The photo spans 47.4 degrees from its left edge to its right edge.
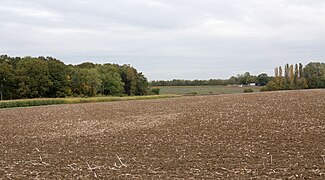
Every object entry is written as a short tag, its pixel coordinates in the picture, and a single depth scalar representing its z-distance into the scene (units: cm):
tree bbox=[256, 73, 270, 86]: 12412
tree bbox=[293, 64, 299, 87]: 10825
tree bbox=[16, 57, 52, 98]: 8225
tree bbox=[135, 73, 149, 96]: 11400
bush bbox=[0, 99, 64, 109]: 5825
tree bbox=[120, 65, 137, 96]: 11294
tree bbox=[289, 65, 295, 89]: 10471
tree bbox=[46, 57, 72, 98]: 8869
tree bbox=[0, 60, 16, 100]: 8056
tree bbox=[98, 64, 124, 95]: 10462
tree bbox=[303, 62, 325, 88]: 10438
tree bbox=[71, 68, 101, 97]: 9496
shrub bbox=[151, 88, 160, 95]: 11350
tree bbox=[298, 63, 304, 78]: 12148
